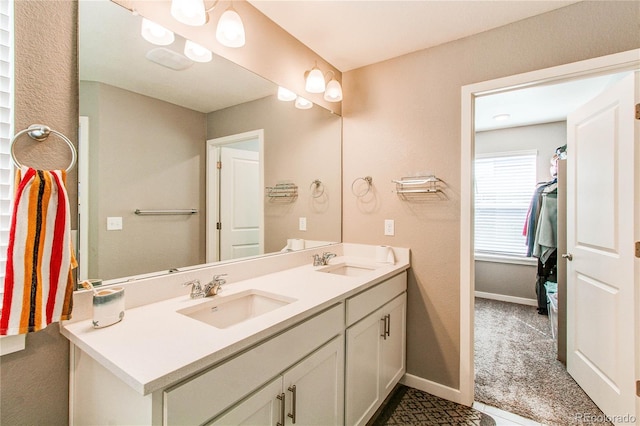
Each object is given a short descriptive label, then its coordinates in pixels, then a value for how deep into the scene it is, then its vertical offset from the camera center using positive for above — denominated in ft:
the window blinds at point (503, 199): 13.44 +0.75
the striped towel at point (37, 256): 2.80 -0.42
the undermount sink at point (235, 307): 4.32 -1.44
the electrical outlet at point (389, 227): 7.53 -0.30
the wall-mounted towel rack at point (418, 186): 6.89 +0.70
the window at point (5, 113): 3.03 +1.03
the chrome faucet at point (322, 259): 7.04 -1.05
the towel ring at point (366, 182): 7.89 +0.84
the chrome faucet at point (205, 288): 4.47 -1.12
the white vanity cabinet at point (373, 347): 5.06 -2.58
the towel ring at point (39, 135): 3.04 +0.84
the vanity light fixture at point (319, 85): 6.72 +3.01
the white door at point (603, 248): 5.53 -0.68
